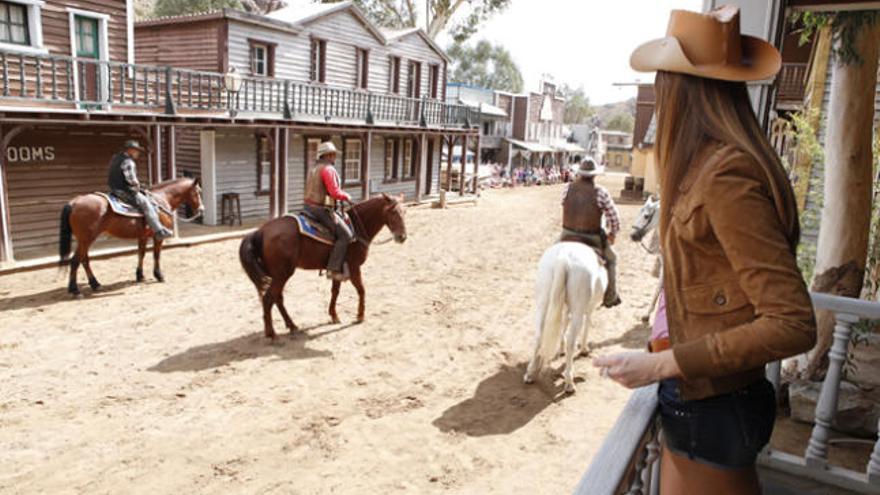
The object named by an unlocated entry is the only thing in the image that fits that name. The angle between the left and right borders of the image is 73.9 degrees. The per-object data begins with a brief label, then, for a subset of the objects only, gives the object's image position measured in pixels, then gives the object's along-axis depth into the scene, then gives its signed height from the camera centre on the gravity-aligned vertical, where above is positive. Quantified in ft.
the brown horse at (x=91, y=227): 29.25 -4.89
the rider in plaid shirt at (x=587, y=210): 22.71 -2.02
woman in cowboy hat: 4.04 -0.69
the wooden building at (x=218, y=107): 38.06 +2.57
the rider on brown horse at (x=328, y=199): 25.11 -2.44
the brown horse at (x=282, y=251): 24.35 -4.64
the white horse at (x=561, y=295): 19.95 -4.75
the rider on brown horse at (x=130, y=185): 30.32 -2.72
